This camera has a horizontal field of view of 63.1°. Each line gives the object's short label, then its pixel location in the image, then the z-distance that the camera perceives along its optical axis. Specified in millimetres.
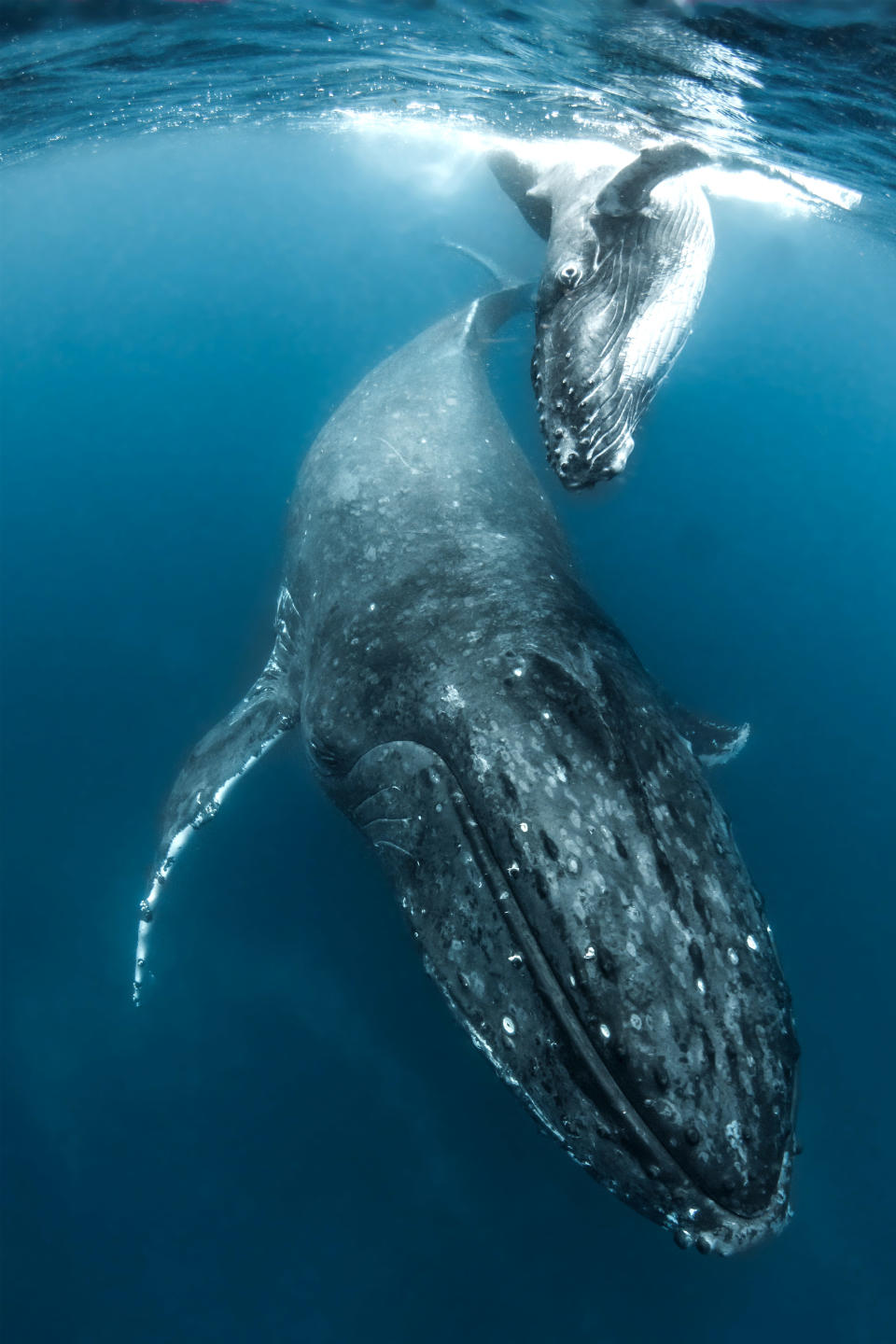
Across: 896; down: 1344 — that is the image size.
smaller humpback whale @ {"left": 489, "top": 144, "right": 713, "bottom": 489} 6188
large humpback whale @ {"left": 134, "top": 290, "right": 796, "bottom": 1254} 3684
